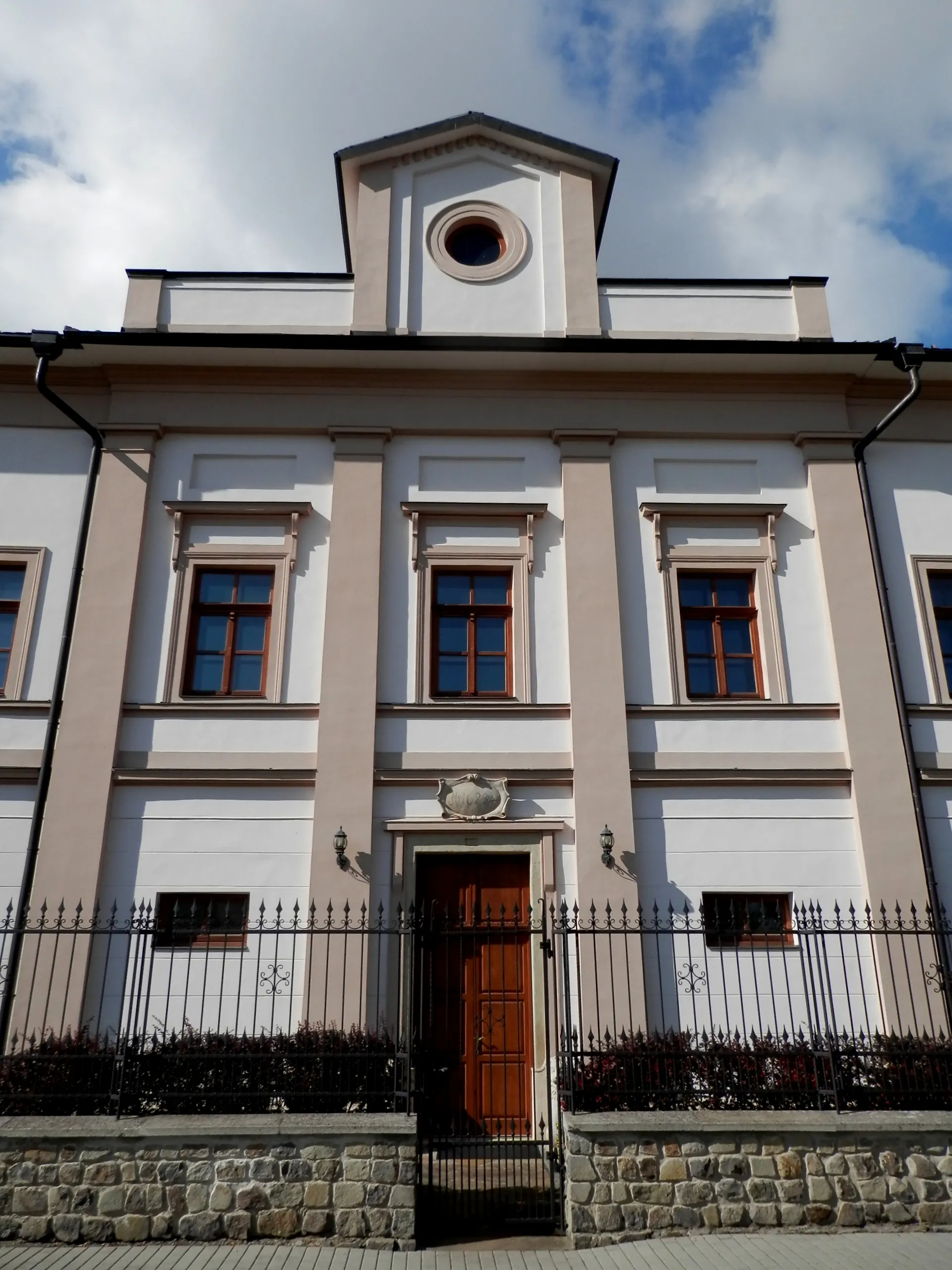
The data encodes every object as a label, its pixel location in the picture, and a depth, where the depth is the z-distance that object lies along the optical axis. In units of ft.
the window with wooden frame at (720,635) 36.47
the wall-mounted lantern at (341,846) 32.24
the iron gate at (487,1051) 25.73
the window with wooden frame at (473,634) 36.22
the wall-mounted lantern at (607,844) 32.53
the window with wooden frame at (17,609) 35.24
